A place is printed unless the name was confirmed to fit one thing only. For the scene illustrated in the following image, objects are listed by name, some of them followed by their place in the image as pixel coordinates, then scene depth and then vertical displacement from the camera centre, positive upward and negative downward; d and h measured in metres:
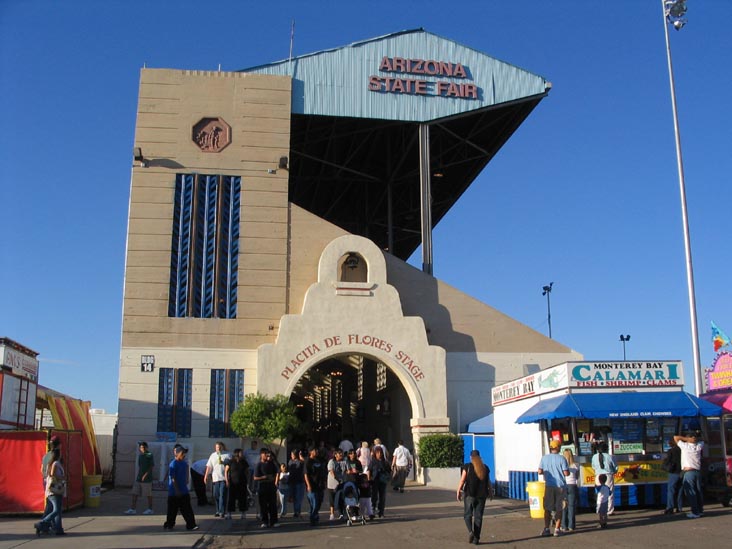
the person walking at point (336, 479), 16.83 -0.74
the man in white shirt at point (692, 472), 16.02 -0.63
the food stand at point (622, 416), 17.66 +0.55
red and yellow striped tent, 23.91 +0.89
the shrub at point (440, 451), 26.39 -0.28
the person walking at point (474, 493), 13.62 -0.88
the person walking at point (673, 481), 17.00 -0.87
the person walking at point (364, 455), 20.50 -0.30
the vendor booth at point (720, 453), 18.36 -0.30
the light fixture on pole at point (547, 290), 55.03 +10.37
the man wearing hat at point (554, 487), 14.58 -0.83
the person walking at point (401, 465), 24.00 -0.66
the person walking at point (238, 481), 17.11 -0.78
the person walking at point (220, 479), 17.39 -0.75
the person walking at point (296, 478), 17.77 -0.76
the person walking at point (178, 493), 15.12 -0.91
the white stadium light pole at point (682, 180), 23.84 +8.30
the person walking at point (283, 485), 17.44 -0.89
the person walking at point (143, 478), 18.02 -0.73
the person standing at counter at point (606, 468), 16.03 -0.56
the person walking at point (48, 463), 14.12 -0.31
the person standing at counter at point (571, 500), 15.10 -1.11
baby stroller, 16.53 -1.21
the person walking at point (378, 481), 17.56 -0.84
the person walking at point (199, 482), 20.39 -0.96
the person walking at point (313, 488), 16.39 -0.91
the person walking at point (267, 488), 16.00 -0.88
